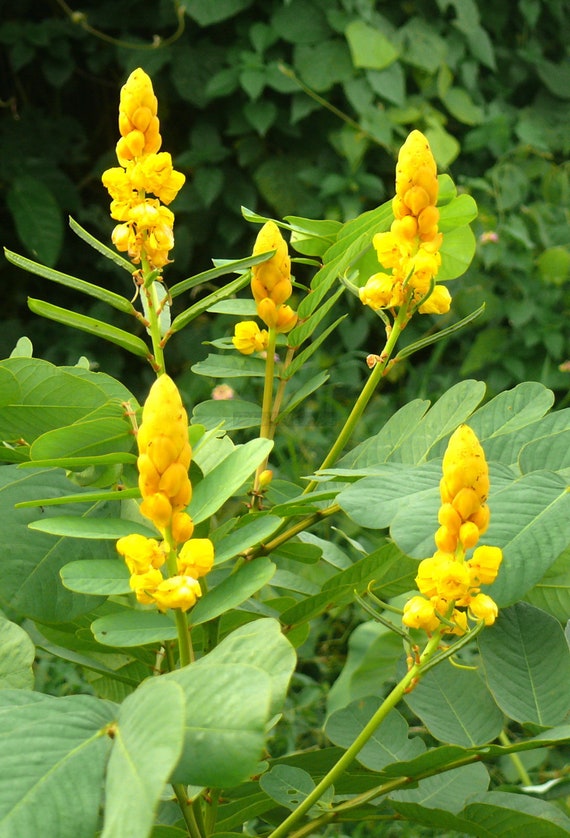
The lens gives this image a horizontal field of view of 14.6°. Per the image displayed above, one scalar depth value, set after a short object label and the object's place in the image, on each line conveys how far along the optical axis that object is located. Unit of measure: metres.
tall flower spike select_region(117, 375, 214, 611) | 1.47
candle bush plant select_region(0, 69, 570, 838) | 1.42
